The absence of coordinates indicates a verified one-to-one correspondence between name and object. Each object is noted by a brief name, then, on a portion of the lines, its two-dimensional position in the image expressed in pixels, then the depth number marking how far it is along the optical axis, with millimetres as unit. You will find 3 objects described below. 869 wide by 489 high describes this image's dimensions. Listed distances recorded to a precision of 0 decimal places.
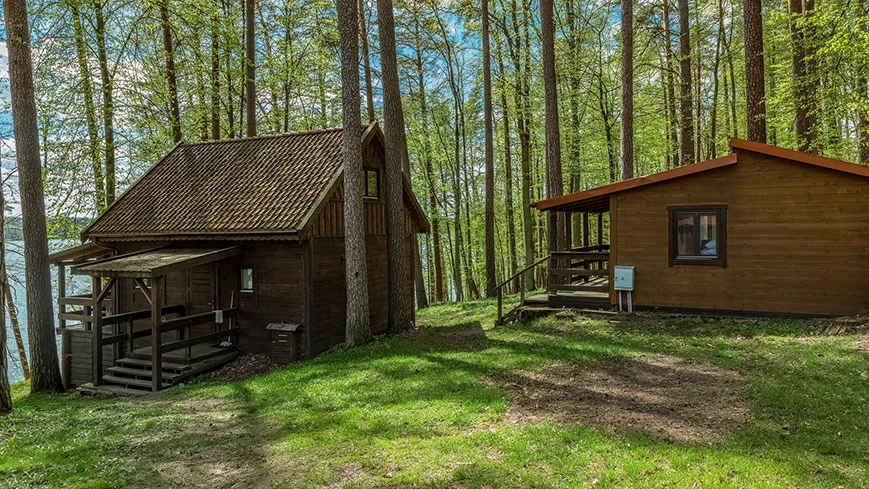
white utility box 11336
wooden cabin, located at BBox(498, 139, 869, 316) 9727
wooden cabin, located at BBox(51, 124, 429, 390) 11484
